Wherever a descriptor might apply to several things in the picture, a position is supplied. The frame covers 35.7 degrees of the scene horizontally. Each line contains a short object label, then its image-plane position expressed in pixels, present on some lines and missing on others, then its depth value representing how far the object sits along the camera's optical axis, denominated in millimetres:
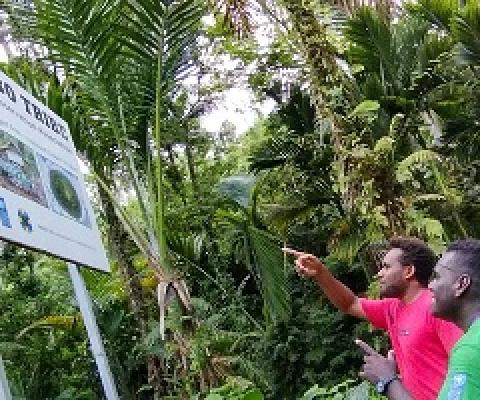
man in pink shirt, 2496
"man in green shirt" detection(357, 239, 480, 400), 1837
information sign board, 3143
